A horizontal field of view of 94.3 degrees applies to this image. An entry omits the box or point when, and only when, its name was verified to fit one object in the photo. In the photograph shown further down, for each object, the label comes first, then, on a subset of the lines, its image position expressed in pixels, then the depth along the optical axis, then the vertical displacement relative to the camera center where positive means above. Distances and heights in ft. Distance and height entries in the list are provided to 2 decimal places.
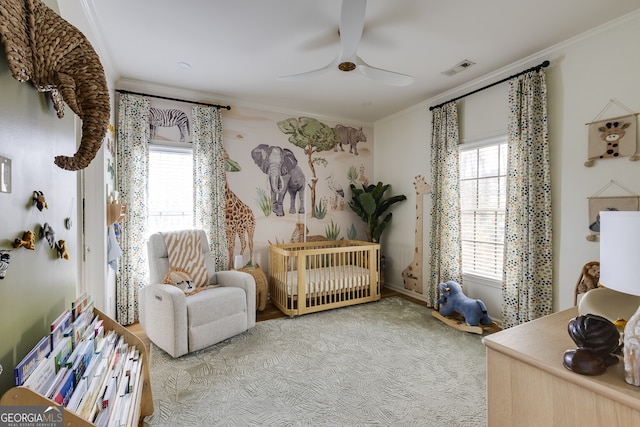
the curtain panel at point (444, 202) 11.13 +0.24
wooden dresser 2.90 -1.96
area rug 5.70 -3.97
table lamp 2.76 -0.55
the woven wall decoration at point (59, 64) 2.54 +1.41
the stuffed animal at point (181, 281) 8.89 -2.19
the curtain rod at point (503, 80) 8.47 +4.11
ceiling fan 5.69 +3.66
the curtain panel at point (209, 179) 11.41 +1.17
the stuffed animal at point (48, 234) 3.41 -0.30
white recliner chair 7.77 -2.85
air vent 9.19 +4.52
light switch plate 2.61 +0.31
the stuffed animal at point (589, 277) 7.41 -1.74
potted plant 13.99 +0.11
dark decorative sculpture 3.10 -1.49
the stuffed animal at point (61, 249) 3.81 -0.52
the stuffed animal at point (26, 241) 2.86 -0.32
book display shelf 2.70 -2.01
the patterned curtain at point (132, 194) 10.11 +0.51
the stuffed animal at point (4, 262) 2.54 -0.46
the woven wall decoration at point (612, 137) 7.04 +1.75
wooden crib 11.14 -2.84
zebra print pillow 9.56 -1.51
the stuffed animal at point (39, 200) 3.24 +0.10
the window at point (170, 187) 11.09 +0.82
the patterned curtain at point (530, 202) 8.54 +0.17
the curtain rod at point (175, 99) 10.20 +4.11
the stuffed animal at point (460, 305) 9.46 -3.22
